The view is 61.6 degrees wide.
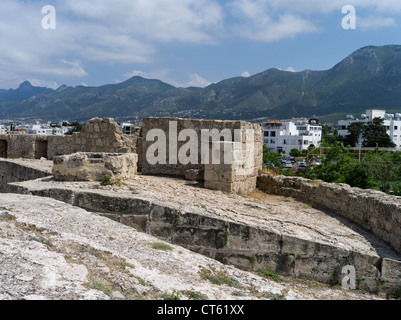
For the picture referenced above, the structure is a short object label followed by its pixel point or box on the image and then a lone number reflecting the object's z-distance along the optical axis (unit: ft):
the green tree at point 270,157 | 84.01
